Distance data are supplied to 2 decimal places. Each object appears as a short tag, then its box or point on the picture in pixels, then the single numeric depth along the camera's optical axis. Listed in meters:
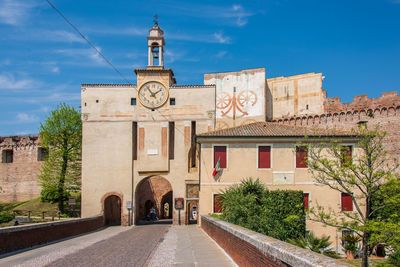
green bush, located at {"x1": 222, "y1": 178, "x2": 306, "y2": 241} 23.36
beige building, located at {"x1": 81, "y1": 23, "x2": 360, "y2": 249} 38.28
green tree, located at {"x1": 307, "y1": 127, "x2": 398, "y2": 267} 18.91
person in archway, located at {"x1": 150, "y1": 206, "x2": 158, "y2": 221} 47.19
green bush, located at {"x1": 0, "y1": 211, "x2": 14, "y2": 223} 36.49
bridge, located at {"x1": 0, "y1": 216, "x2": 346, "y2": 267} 7.84
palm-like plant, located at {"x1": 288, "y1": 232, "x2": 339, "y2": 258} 22.76
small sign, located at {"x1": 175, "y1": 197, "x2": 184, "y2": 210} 37.75
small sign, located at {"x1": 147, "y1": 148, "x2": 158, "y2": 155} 38.78
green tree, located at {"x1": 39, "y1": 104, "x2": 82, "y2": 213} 48.45
